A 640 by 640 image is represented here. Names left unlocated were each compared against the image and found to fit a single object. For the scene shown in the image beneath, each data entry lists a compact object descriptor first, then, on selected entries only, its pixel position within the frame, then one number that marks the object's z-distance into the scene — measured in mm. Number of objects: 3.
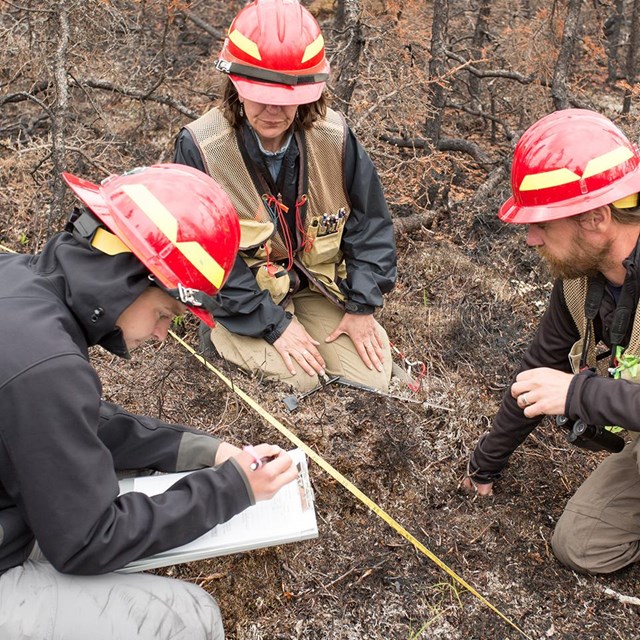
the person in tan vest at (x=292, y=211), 3273
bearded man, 2479
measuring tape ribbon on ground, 2852
